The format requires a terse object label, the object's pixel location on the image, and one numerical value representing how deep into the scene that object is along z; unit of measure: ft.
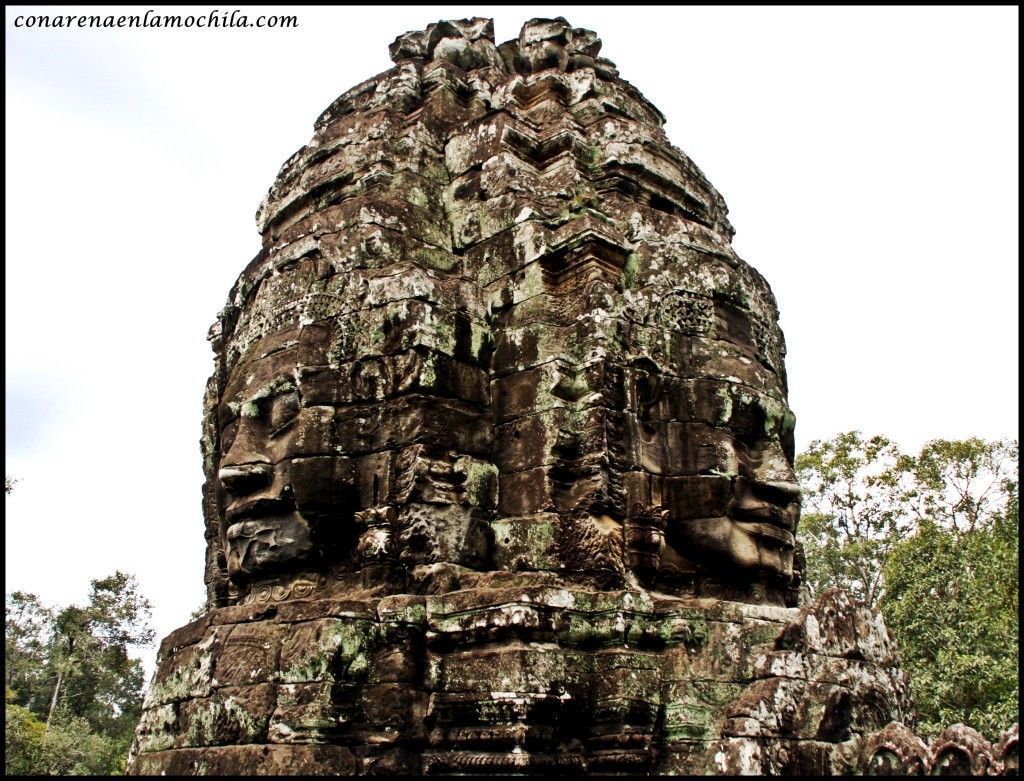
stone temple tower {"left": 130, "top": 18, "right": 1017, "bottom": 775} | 15.84
